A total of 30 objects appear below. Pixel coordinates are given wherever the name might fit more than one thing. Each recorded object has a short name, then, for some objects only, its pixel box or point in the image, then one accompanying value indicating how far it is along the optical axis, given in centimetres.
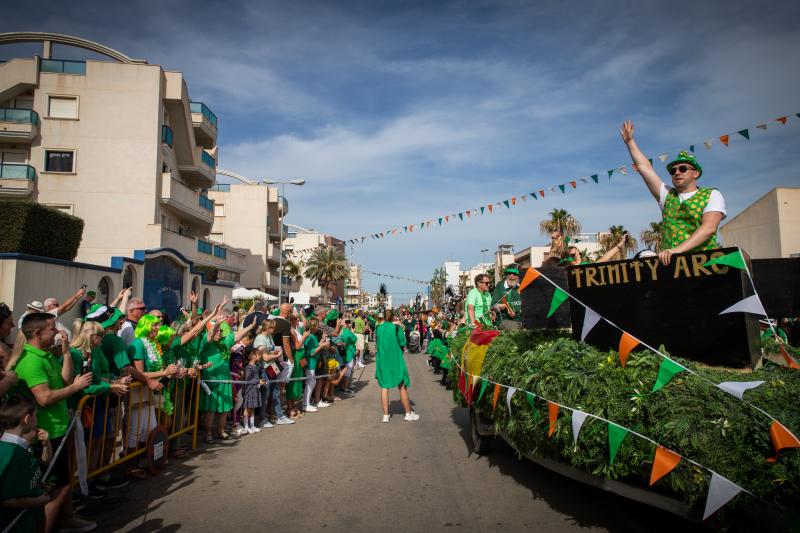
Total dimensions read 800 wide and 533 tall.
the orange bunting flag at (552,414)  366
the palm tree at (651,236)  3854
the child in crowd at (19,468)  292
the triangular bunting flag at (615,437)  315
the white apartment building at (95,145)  2397
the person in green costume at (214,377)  705
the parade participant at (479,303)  811
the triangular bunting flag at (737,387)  283
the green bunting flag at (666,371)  315
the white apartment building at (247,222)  4603
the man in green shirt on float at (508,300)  779
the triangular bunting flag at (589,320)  423
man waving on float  406
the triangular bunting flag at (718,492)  261
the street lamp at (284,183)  2980
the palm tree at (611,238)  3978
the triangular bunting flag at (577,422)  340
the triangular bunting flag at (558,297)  450
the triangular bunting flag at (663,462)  286
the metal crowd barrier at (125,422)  473
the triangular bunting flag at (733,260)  348
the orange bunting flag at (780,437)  249
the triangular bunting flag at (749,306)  342
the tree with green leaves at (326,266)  6075
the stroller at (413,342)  2438
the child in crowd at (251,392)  777
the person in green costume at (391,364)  862
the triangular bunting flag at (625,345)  358
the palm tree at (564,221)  4266
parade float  265
